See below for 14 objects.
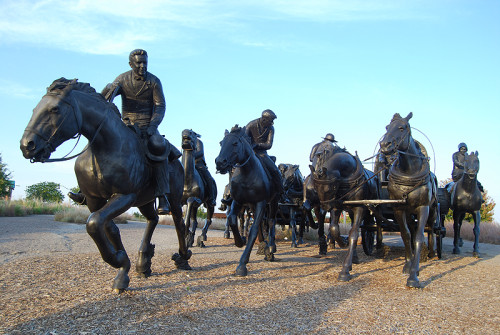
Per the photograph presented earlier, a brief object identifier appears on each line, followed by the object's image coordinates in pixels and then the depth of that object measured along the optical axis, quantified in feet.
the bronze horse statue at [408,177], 23.94
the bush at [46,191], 141.18
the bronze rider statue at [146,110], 19.71
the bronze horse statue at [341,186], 26.63
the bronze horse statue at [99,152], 14.92
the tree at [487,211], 88.58
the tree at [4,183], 96.27
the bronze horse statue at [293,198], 44.78
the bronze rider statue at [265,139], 29.17
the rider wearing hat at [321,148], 29.01
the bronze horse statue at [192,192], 35.11
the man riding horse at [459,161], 39.39
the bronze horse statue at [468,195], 37.83
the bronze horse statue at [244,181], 24.63
